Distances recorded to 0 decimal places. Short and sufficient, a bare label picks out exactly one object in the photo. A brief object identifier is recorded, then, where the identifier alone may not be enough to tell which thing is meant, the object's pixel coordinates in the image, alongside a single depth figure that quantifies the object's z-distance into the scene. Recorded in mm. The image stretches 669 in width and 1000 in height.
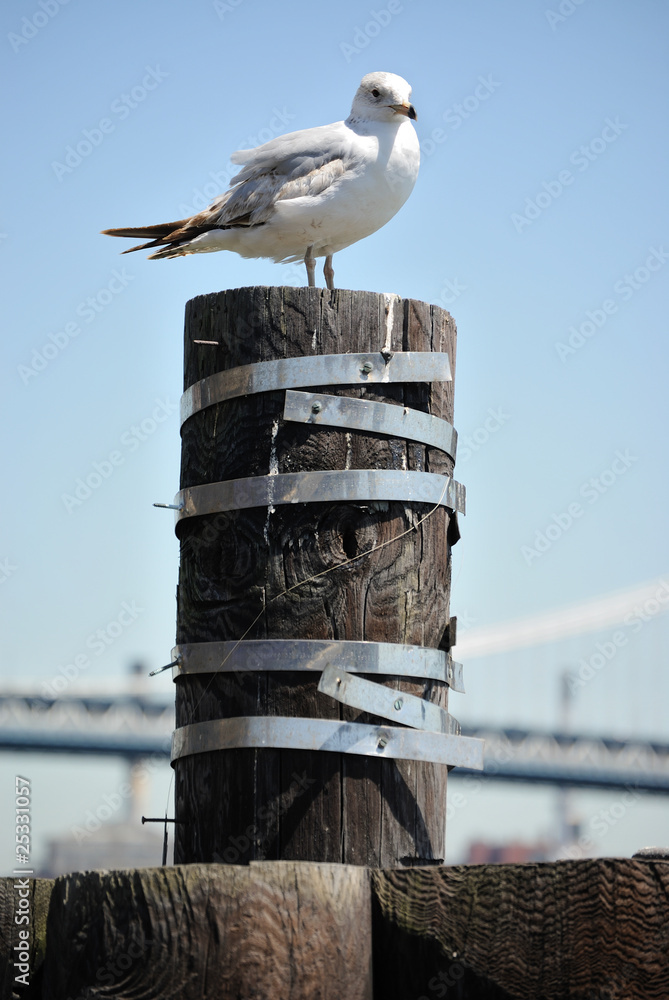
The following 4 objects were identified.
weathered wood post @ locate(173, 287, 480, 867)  4488
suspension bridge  82375
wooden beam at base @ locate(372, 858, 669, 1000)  3383
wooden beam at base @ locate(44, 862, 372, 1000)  3453
